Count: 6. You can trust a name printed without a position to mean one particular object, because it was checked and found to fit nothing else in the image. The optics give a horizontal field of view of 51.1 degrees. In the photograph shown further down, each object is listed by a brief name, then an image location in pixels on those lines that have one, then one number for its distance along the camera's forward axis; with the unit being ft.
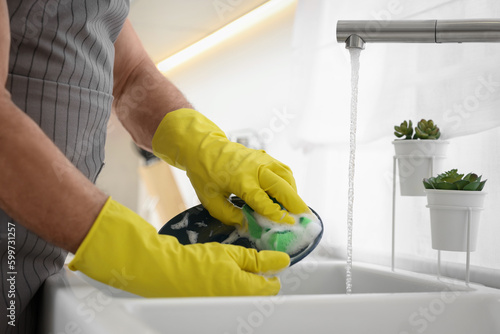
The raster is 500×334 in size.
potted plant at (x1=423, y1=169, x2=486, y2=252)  2.68
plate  2.56
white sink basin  1.65
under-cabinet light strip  6.47
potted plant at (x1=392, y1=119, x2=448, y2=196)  3.05
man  1.70
